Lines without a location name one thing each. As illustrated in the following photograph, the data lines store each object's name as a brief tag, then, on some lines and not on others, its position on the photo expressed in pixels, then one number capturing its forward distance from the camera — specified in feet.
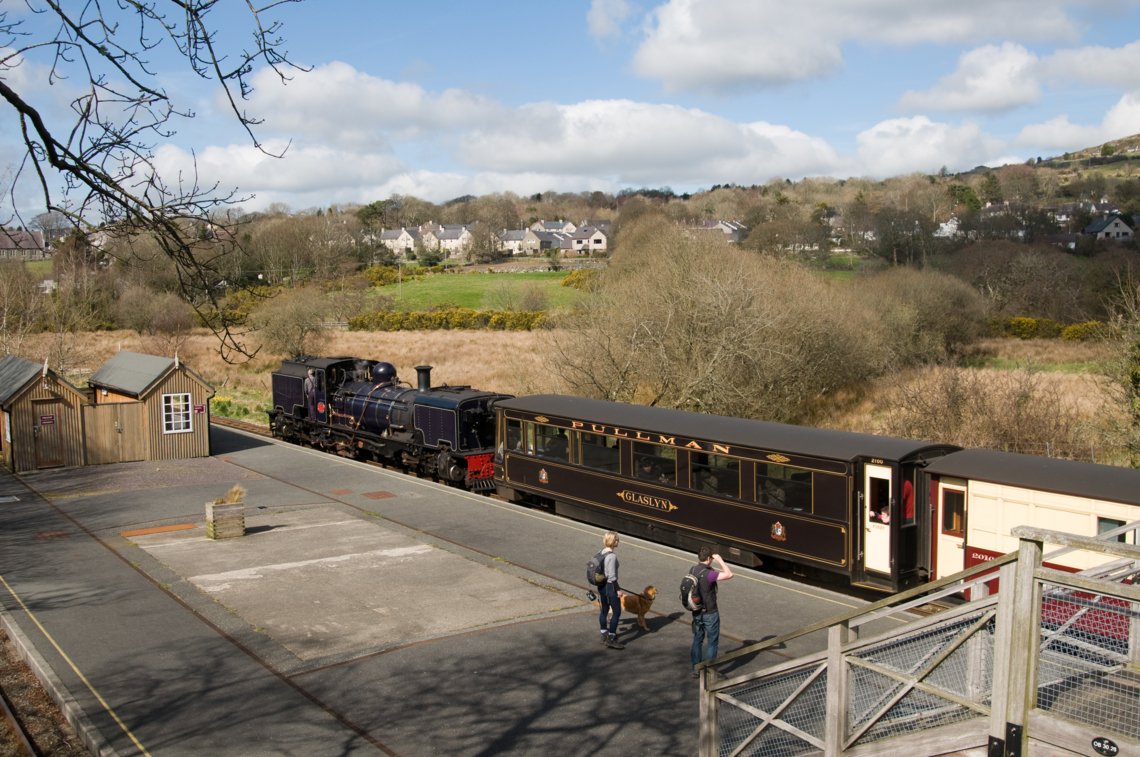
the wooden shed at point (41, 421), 81.35
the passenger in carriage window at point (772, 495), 50.72
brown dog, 41.39
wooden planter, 58.13
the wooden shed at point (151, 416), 86.28
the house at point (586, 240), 423.23
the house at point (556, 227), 486.38
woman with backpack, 38.32
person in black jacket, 34.81
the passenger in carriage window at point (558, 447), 66.18
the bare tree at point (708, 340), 92.22
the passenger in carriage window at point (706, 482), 54.49
